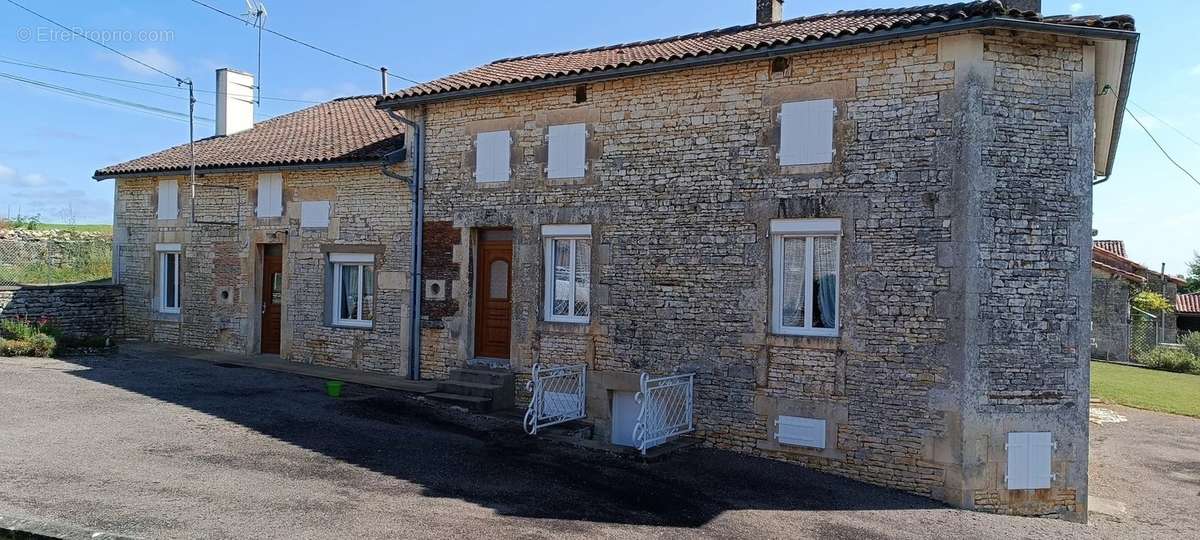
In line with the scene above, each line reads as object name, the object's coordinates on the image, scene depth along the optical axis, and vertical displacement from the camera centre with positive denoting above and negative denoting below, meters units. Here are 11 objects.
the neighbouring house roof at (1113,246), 32.50 +2.19
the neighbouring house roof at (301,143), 13.99 +2.66
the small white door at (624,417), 10.51 -1.74
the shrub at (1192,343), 25.84 -1.43
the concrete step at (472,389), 11.30 -1.51
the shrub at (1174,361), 24.31 -1.90
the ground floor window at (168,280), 16.39 -0.05
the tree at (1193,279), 41.81 +1.16
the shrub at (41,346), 14.52 -1.31
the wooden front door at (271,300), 15.03 -0.38
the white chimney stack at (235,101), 17.59 +4.01
